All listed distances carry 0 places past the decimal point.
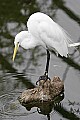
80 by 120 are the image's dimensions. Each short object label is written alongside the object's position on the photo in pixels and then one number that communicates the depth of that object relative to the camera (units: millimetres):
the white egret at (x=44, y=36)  9273
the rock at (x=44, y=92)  9289
